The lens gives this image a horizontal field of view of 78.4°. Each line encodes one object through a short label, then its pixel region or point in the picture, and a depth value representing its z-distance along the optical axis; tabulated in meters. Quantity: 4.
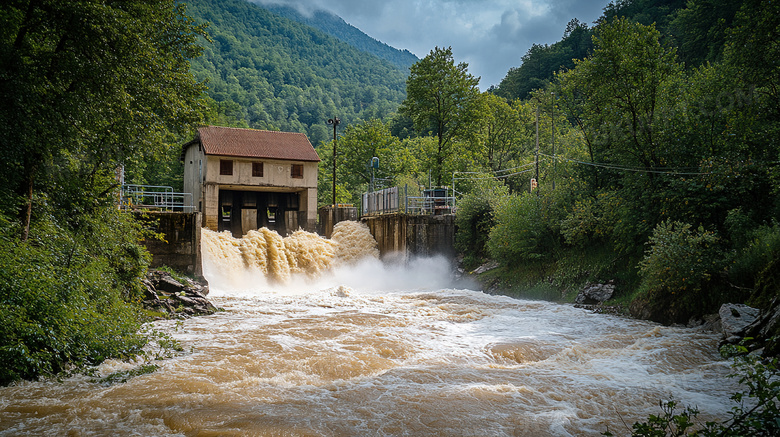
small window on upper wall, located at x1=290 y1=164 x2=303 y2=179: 33.59
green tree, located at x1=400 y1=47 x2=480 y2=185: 33.34
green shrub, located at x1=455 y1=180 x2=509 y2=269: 24.70
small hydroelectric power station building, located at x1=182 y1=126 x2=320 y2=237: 31.70
